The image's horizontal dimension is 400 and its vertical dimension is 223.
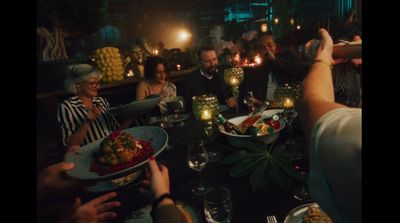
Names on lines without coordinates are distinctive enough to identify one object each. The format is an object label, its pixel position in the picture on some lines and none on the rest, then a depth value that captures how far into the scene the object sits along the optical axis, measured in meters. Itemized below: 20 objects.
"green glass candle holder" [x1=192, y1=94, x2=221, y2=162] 2.21
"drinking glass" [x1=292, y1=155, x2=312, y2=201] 1.35
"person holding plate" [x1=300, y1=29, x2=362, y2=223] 0.66
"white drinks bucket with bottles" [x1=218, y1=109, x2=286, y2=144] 1.86
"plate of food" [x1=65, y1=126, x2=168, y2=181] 1.37
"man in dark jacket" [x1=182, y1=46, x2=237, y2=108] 4.51
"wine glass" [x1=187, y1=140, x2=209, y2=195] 1.62
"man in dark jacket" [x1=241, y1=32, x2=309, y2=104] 4.38
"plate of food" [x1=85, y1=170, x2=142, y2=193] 1.60
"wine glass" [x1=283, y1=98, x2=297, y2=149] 1.98
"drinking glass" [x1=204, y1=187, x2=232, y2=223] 1.21
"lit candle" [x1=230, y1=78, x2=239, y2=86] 2.90
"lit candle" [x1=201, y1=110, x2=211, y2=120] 2.25
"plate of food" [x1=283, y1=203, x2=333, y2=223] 1.14
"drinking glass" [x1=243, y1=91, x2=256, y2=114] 2.87
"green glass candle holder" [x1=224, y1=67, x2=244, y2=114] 2.88
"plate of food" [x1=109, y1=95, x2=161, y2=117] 1.87
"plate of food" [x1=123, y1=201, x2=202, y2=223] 1.25
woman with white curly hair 2.60
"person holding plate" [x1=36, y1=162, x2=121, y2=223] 1.35
